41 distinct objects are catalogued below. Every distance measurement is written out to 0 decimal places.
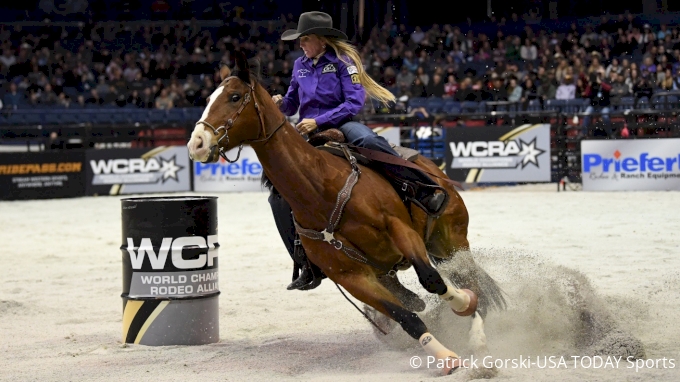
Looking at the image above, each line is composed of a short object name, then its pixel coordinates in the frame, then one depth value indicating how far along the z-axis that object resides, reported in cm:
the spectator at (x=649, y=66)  2066
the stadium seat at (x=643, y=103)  1786
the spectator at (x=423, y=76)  2295
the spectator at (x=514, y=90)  2069
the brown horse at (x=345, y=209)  493
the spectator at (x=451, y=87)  2208
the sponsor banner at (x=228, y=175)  1841
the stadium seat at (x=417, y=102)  2189
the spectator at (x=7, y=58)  2741
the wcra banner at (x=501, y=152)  1722
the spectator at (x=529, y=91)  1986
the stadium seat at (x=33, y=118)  2348
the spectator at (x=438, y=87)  2244
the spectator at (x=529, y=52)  2484
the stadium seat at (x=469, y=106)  2067
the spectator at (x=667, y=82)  1905
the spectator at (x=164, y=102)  2420
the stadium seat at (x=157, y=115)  2373
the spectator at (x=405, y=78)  2333
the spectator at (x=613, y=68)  2013
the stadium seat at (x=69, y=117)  2365
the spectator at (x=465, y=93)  2133
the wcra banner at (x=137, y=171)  1822
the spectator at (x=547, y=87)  2050
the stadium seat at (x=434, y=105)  2153
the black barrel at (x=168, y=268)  590
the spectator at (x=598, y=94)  1840
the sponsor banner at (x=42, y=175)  1748
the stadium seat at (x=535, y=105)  1938
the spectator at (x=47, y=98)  2489
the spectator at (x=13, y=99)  2477
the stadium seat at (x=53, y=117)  2373
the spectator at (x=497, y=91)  2102
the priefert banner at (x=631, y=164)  1582
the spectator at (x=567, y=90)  2023
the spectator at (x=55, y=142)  1861
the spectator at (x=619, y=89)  1891
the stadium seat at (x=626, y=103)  1834
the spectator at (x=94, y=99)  2523
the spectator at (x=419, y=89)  2283
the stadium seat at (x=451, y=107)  2112
